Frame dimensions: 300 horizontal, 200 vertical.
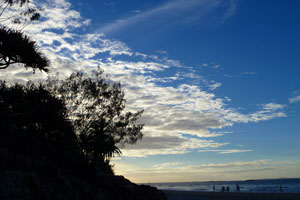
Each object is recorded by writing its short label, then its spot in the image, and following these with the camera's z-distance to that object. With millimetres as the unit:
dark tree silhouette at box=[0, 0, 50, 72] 15914
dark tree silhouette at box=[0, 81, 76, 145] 18484
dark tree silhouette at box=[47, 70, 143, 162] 26031
